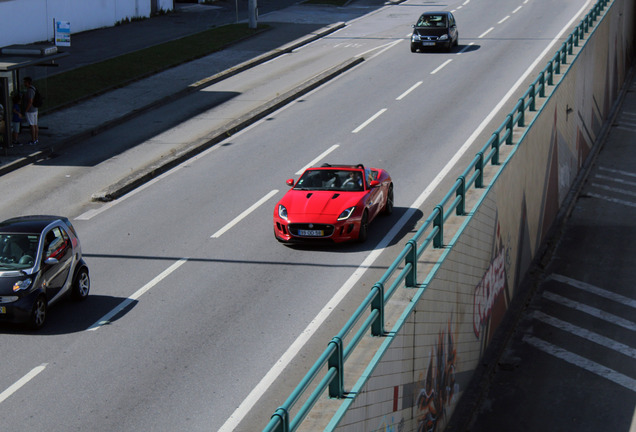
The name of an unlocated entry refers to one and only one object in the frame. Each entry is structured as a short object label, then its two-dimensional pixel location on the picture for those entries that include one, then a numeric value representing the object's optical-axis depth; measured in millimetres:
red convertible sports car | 19250
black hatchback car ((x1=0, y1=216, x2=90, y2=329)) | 15188
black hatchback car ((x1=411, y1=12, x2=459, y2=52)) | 41656
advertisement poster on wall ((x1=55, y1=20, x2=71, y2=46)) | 33500
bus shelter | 27359
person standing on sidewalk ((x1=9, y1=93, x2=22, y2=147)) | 28438
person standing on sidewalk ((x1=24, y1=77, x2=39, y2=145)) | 28031
